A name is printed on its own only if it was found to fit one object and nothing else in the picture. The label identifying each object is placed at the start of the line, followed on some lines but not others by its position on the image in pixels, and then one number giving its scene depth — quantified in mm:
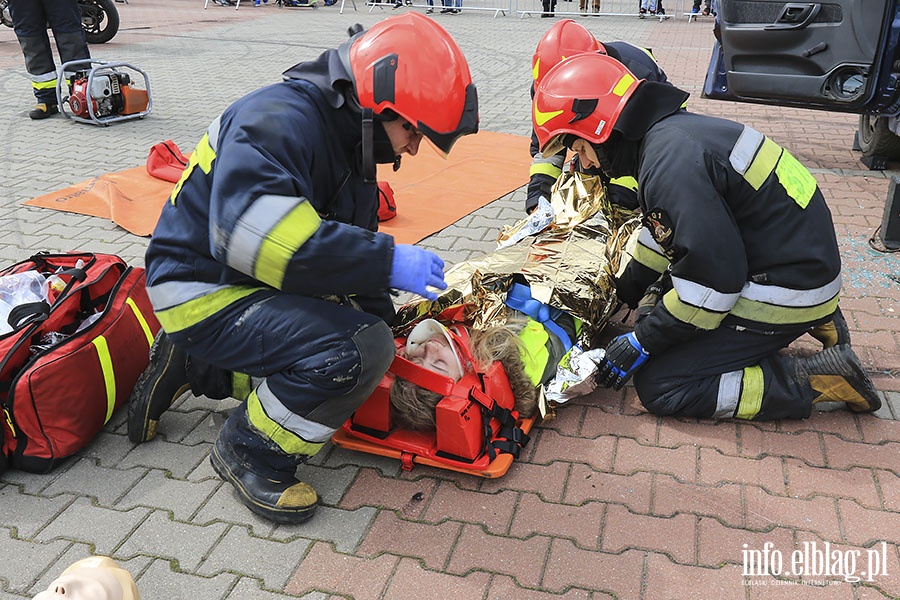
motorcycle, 12156
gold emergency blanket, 3232
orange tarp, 5176
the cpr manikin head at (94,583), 1748
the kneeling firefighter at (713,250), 2689
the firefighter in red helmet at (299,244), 2146
